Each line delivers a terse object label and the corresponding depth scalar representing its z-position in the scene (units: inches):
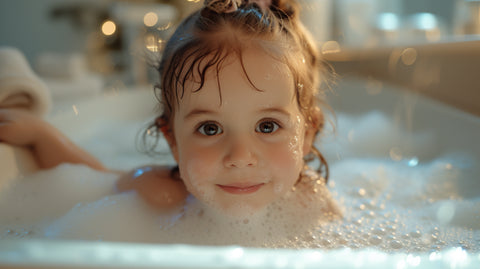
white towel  39.4
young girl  27.1
